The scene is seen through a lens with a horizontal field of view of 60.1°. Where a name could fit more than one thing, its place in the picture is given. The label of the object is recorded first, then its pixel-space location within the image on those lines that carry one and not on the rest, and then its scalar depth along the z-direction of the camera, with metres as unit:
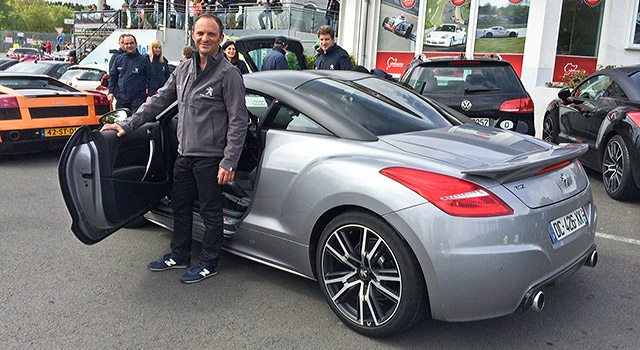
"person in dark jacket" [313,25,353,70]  7.23
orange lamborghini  7.28
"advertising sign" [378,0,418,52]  15.91
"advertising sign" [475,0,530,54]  13.93
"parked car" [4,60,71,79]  13.70
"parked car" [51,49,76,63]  22.23
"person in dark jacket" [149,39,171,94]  9.00
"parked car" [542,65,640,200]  5.68
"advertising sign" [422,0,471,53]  14.89
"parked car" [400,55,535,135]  6.72
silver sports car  2.66
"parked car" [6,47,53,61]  30.98
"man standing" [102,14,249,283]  3.50
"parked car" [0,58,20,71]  16.07
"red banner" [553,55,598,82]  13.84
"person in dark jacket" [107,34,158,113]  8.39
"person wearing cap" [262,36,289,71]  7.67
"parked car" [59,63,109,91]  11.82
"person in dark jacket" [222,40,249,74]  7.64
